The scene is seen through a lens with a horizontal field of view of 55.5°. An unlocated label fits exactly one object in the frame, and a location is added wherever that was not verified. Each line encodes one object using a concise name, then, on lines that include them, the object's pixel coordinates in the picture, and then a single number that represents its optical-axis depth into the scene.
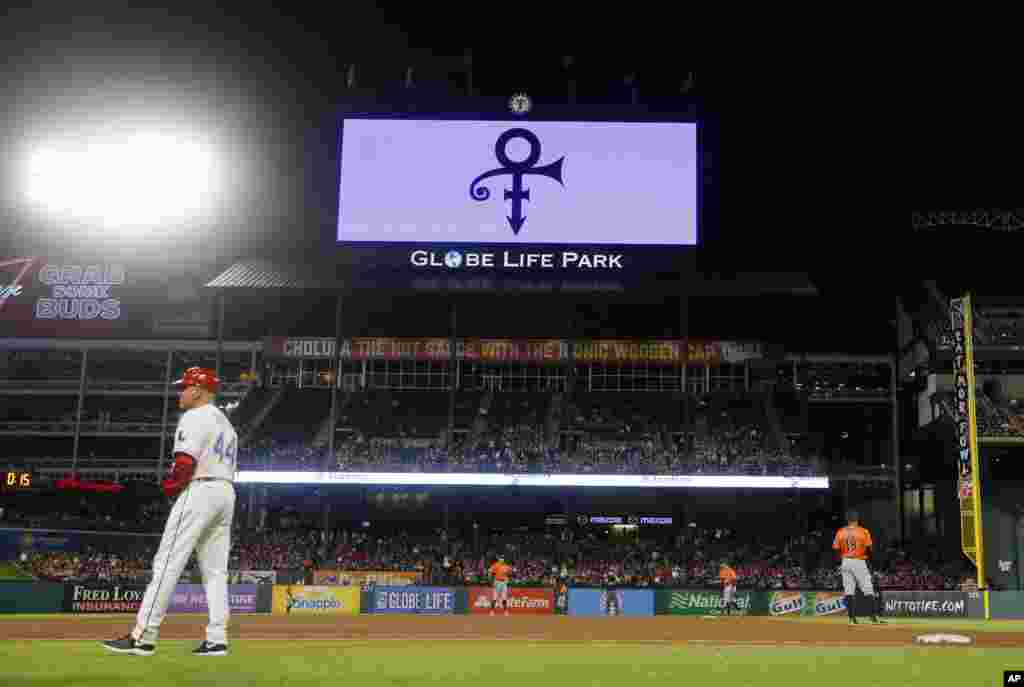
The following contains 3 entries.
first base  12.25
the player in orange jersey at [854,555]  17.41
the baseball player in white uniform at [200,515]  7.23
